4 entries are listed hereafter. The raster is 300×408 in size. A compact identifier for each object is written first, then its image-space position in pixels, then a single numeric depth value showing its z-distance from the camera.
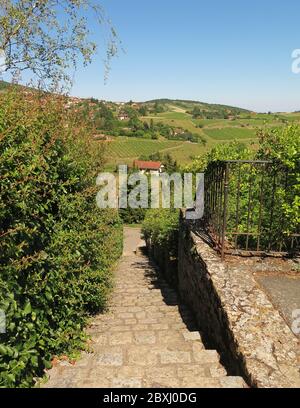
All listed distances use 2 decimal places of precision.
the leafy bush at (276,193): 4.98
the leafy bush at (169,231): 10.02
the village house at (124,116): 79.62
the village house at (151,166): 55.36
